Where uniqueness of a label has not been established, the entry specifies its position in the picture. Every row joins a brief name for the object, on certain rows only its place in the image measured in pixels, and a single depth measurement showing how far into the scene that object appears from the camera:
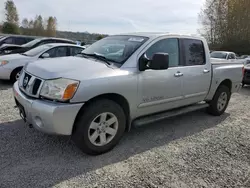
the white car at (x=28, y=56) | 6.99
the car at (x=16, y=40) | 13.38
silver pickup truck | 2.88
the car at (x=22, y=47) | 9.18
